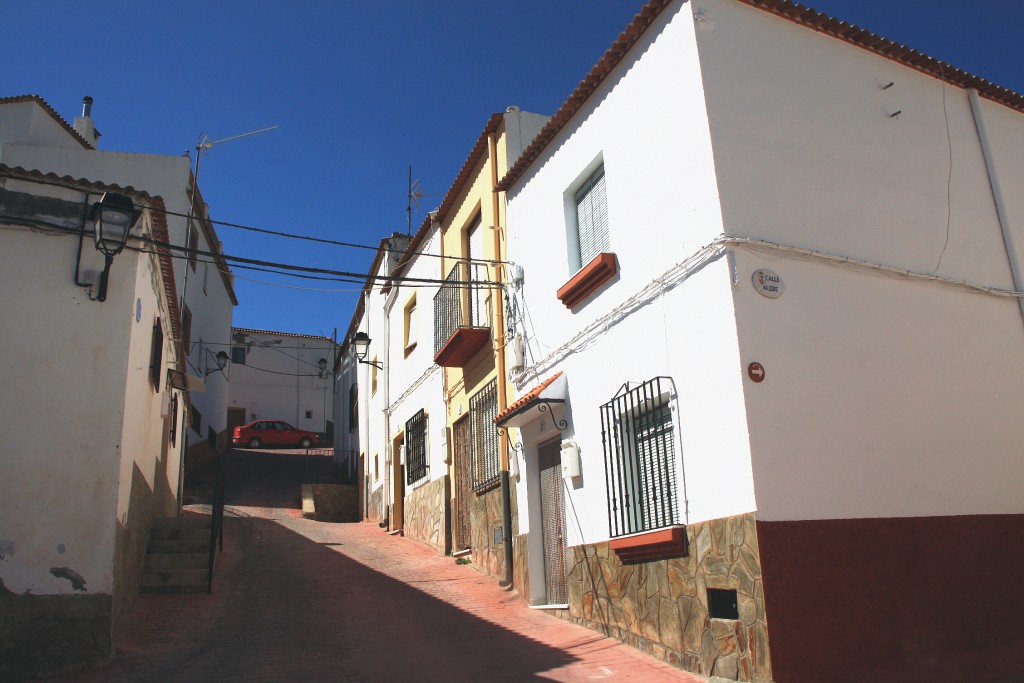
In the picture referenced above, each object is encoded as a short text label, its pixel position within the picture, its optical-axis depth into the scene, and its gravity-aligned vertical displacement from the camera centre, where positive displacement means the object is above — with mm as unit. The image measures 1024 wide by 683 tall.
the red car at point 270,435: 33438 +5442
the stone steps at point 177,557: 10641 +329
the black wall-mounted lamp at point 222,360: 26112 +6557
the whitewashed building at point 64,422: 7699 +1518
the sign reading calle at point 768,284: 7137 +2196
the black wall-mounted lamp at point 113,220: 8047 +3314
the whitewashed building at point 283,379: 38969 +8885
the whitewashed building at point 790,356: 6707 +1768
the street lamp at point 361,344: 18516 +4867
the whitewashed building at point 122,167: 20234 +9780
